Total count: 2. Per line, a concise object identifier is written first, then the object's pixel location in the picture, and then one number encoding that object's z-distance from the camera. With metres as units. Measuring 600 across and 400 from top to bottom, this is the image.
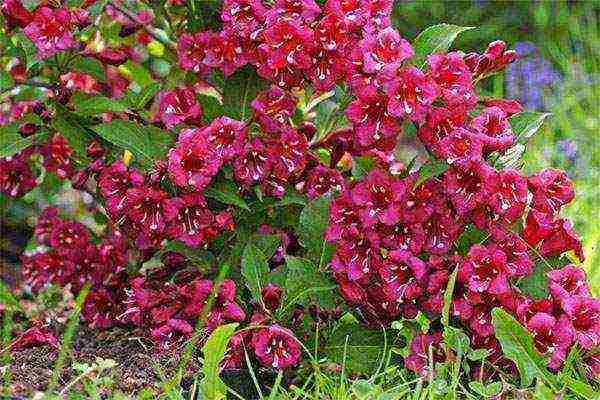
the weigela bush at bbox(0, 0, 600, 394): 3.39
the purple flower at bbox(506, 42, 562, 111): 8.51
